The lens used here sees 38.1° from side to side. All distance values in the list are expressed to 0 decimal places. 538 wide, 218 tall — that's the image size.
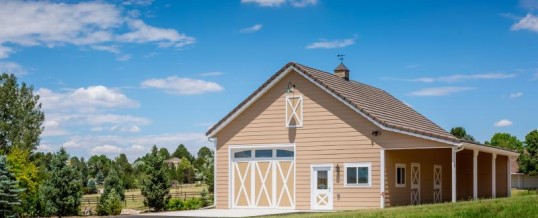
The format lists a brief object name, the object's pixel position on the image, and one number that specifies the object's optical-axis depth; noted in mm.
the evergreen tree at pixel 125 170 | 83750
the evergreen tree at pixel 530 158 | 76625
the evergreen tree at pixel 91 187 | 80569
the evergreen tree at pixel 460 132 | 68375
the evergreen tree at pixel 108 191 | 37969
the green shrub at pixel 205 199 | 40866
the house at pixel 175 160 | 135725
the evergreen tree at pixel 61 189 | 37156
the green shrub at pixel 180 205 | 39250
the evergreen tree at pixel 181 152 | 149388
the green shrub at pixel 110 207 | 37812
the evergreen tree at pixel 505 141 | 109138
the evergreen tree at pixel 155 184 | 39312
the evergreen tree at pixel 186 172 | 97325
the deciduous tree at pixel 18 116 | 59375
